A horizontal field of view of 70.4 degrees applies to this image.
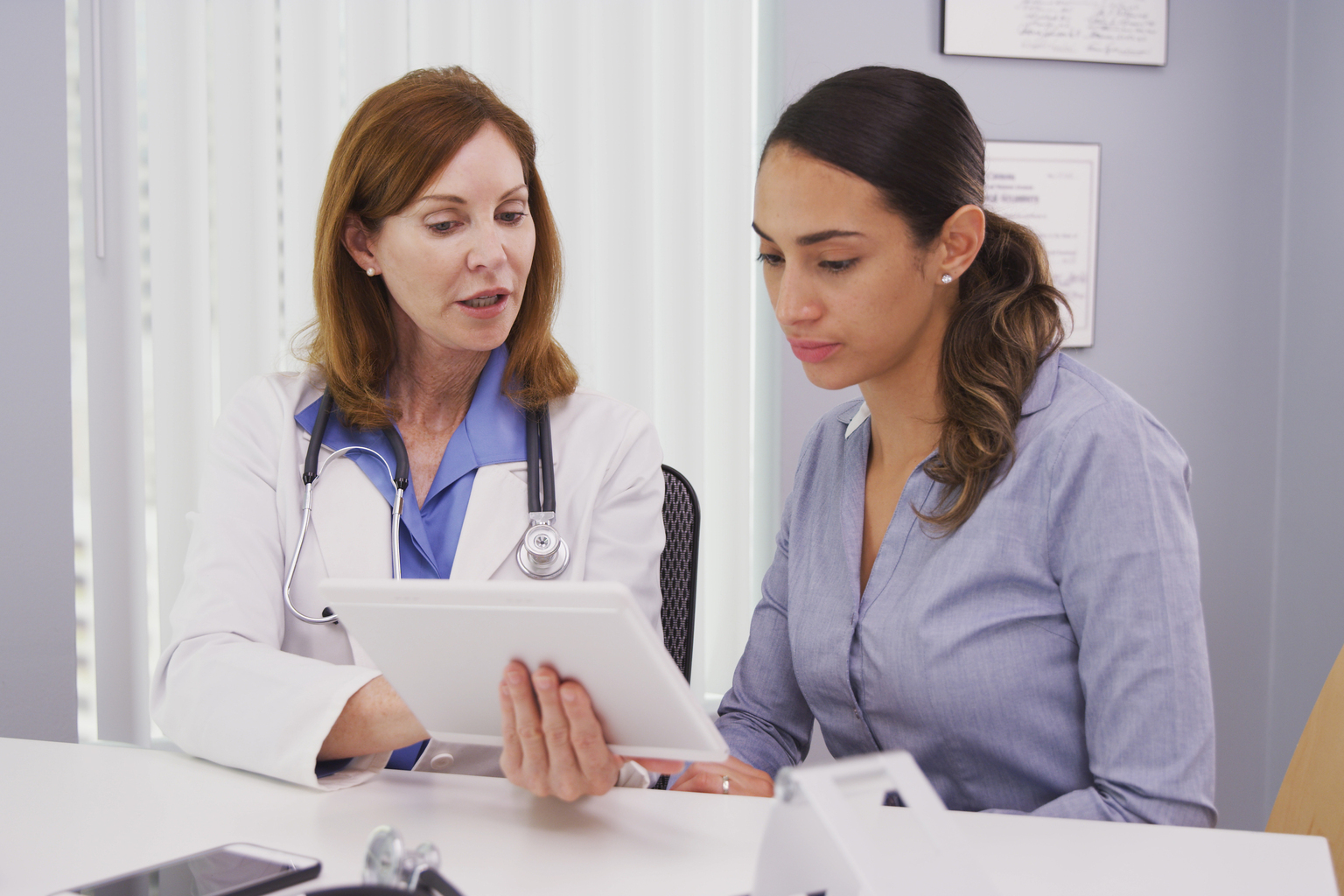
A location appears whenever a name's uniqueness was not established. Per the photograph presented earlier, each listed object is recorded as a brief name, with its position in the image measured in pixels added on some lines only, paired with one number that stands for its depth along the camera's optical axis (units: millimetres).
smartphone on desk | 688
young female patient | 923
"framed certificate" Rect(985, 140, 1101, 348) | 2215
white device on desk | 540
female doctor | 1260
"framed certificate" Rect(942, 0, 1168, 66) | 2164
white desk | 726
